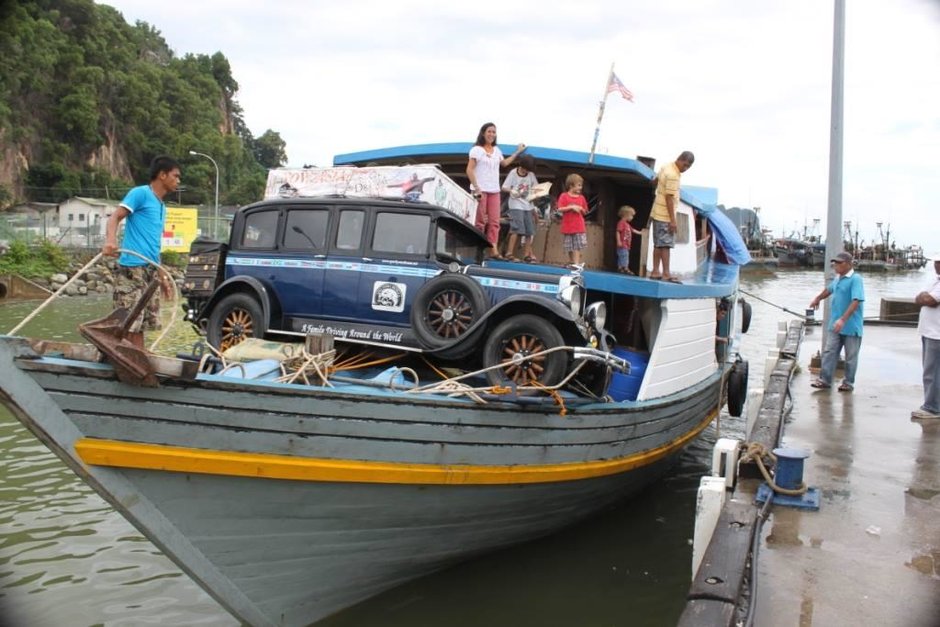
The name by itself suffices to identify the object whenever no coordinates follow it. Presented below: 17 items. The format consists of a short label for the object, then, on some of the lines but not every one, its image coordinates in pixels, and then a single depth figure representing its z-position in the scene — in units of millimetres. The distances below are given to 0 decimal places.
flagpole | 8023
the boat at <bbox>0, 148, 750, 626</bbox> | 4141
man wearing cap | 9789
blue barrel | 7129
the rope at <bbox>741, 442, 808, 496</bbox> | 5684
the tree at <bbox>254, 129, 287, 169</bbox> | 116250
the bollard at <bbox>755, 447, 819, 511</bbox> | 5635
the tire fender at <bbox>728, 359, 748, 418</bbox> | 10578
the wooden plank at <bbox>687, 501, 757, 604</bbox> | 3859
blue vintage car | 5617
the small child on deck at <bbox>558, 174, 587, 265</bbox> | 7734
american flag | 9094
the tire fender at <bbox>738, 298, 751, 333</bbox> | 14705
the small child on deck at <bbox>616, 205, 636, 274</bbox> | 8578
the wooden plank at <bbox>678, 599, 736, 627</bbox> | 3564
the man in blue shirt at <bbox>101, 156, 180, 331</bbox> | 5074
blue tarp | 11867
